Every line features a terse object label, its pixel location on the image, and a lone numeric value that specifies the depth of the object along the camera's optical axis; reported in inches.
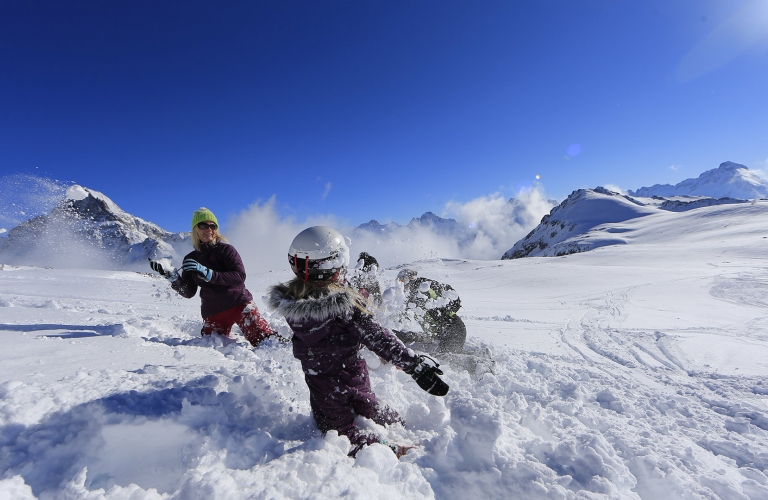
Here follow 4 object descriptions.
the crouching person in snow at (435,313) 191.9
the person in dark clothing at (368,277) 172.4
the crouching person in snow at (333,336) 98.6
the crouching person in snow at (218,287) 179.3
